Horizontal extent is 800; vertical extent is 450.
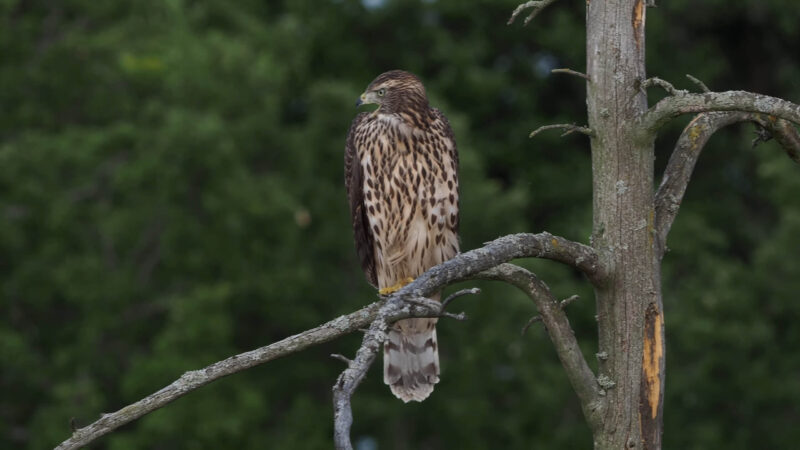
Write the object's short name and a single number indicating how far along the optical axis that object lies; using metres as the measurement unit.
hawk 12.28
